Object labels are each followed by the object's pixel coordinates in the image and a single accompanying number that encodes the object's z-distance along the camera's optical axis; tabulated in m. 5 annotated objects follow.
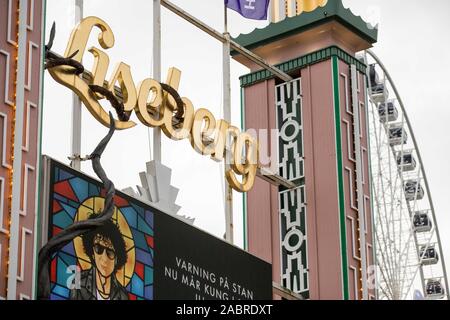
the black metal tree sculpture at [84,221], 19.50
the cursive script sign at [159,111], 23.08
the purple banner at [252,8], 29.22
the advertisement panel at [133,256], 20.61
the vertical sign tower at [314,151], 29.02
